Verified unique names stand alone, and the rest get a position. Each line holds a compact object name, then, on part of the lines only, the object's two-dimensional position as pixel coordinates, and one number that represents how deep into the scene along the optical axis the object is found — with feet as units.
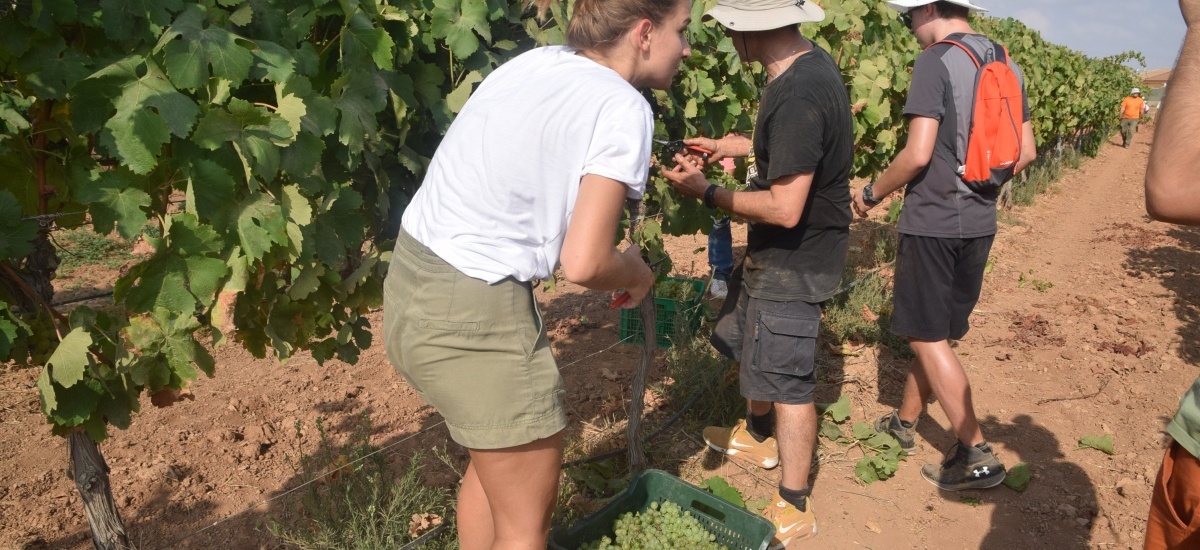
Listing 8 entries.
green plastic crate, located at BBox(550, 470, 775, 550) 8.38
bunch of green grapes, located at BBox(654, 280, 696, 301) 16.10
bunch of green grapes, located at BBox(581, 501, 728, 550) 8.49
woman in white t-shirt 5.16
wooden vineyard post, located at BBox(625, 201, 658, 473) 10.26
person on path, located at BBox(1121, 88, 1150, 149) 67.72
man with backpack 9.84
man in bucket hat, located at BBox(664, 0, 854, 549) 8.11
